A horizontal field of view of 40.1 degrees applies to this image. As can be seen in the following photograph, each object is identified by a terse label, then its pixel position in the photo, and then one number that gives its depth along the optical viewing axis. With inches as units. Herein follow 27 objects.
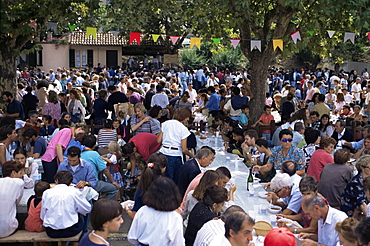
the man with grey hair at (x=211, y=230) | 176.9
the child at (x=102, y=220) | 166.2
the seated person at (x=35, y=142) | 335.6
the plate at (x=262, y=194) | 266.2
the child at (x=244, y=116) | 472.1
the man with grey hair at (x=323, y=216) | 197.5
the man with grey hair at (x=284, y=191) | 245.6
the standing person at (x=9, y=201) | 239.6
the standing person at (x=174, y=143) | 308.2
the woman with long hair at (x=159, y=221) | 179.5
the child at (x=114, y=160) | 322.0
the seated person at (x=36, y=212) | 241.4
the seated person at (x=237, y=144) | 371.9
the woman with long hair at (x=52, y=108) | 465.1
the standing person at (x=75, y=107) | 500.7
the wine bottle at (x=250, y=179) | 290.5
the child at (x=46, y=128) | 407.8
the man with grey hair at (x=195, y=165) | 257.1
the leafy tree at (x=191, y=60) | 1441.9
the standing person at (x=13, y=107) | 467.8
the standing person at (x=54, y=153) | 306.5
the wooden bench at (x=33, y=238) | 237.3
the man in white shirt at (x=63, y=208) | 231.0
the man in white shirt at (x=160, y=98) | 529.7
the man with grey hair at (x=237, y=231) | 168.7
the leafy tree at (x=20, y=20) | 453.1
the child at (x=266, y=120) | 456.7
